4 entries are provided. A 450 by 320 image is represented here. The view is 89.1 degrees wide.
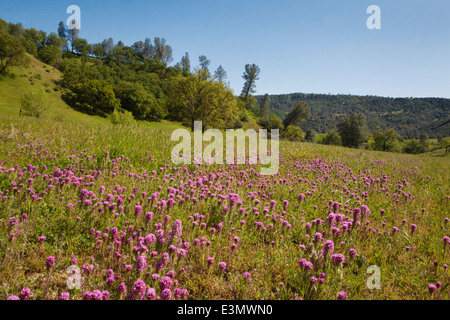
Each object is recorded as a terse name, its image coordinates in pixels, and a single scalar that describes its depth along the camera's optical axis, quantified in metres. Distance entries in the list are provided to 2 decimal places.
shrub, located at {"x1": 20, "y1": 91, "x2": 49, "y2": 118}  37.91
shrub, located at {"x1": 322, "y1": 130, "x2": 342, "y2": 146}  97.31
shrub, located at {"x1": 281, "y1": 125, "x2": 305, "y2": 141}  88.37
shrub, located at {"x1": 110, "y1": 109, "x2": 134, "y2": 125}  31.29
